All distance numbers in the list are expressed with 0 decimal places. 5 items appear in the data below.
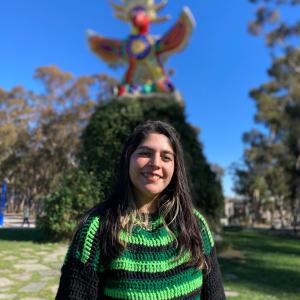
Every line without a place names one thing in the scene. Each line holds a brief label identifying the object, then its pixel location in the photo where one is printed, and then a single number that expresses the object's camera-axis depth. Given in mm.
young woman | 1391
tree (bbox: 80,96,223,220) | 9445
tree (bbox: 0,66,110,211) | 28094
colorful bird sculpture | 11055
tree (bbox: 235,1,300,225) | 18812
